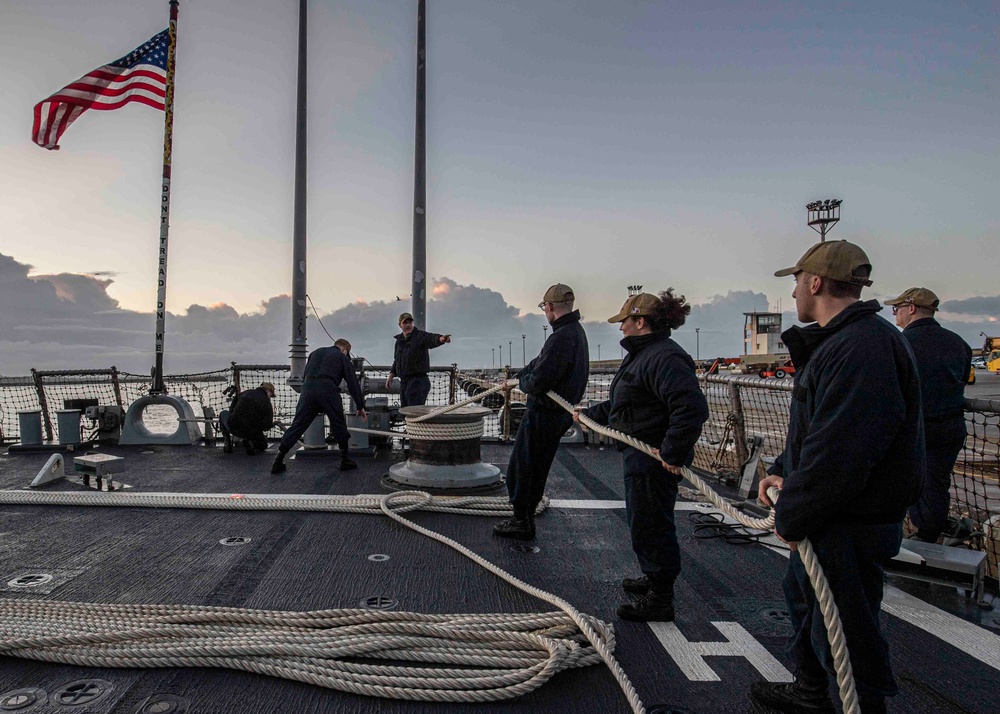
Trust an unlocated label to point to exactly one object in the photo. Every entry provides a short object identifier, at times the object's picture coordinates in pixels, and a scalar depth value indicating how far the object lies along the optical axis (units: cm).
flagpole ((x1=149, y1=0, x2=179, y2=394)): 815
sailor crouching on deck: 722
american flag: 829
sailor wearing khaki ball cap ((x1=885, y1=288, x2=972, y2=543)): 407
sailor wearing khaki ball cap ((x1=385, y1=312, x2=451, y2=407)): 762
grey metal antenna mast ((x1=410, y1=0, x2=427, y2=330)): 1020
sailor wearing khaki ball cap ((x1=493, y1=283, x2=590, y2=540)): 391
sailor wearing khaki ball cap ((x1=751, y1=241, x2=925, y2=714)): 169
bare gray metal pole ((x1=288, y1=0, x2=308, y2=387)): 1015
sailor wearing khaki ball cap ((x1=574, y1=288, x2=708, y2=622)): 273
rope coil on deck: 226
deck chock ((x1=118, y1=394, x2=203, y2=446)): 788
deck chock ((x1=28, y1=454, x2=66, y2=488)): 547
